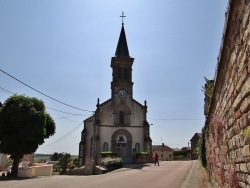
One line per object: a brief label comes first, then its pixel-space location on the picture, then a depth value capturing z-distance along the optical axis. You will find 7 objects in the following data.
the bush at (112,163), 20.24
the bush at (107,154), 25.45
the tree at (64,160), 30.81
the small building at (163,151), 69.02
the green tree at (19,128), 17.04
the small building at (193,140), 46.56
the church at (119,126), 28.37
